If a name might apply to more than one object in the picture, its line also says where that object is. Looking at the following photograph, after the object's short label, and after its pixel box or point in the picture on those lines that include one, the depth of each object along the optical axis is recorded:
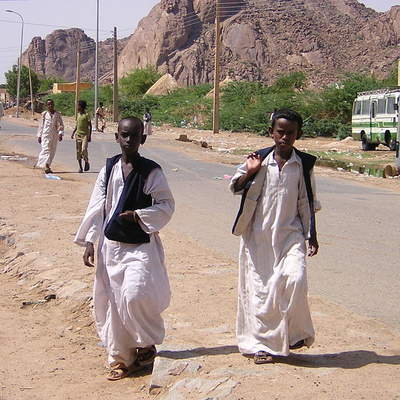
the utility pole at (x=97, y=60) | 43.65
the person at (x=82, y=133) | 17.58
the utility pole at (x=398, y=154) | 20.49
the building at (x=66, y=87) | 96.66
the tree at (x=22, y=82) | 101.31
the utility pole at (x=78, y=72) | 56.33
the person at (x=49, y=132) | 17.86
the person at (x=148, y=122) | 37.05
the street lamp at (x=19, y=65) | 69.96
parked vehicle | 28.12
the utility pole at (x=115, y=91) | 48.03
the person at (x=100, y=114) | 42.97
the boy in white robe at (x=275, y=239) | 4.79
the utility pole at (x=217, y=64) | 37.97
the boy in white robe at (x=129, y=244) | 5.01
